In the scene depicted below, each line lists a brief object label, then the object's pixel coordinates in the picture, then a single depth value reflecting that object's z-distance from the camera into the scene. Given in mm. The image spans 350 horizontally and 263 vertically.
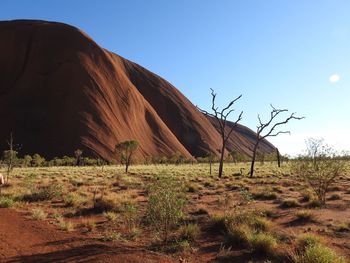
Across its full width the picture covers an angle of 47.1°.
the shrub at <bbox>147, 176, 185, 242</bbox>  10211
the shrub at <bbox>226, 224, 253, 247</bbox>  9406
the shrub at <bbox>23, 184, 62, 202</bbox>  17750
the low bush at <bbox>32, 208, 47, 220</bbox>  12981
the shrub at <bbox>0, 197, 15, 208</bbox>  15092
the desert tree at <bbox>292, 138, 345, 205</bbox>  17391
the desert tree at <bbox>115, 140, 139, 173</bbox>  55219
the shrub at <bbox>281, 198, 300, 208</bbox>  16150
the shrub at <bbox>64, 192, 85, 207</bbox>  16156
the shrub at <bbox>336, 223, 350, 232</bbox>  11344
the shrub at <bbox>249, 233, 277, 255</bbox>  8651
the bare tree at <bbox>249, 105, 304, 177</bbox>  36000
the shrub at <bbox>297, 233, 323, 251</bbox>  8812
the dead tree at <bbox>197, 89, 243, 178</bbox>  35906
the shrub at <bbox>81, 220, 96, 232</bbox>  11614
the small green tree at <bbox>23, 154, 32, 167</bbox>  61969
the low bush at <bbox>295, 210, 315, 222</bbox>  12922
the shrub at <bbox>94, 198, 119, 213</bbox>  15023
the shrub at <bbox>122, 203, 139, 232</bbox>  11556
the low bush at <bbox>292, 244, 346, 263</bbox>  7248
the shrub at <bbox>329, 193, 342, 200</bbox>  18312
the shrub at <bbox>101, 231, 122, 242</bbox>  10062
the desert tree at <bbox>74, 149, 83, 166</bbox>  68400
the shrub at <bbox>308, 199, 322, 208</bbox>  15959
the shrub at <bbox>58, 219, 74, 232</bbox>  11333
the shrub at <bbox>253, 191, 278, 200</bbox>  18969
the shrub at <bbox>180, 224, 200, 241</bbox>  10242
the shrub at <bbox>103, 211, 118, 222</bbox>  13164
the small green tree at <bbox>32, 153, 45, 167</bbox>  65688
